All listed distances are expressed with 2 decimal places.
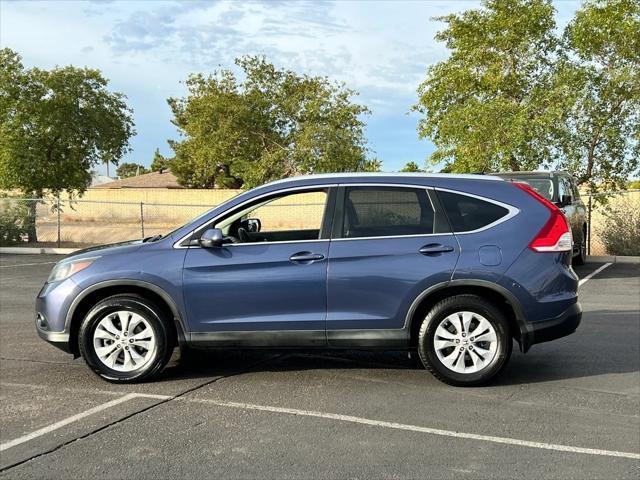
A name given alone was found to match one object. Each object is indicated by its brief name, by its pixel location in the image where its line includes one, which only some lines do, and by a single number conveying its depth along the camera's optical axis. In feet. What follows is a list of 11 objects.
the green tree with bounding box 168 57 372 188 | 90.53
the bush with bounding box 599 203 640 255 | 56.24
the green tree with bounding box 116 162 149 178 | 339.38
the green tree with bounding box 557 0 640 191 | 56.54
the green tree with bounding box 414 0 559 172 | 57.11
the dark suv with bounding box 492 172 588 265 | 41.55
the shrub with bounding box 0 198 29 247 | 73.46
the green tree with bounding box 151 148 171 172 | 249.75
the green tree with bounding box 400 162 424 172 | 140.08
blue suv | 18.97
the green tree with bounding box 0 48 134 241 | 73.41
